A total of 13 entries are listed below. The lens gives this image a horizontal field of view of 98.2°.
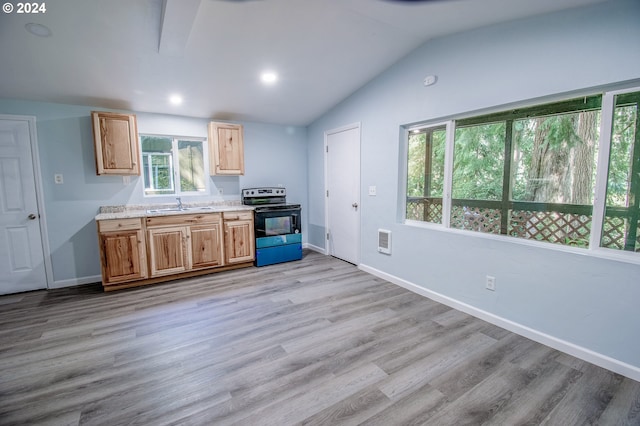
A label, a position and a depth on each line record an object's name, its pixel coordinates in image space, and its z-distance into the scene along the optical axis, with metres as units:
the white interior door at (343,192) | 4.08
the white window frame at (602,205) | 1.91
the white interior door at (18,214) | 3.22
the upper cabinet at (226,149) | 4.12
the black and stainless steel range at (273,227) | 4.23
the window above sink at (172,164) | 4.07
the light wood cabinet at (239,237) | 4.00
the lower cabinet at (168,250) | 3.51
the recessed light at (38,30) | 2.24
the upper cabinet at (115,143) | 3.35
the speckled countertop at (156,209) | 3.40
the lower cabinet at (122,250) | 3.24
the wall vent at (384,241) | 3.56
